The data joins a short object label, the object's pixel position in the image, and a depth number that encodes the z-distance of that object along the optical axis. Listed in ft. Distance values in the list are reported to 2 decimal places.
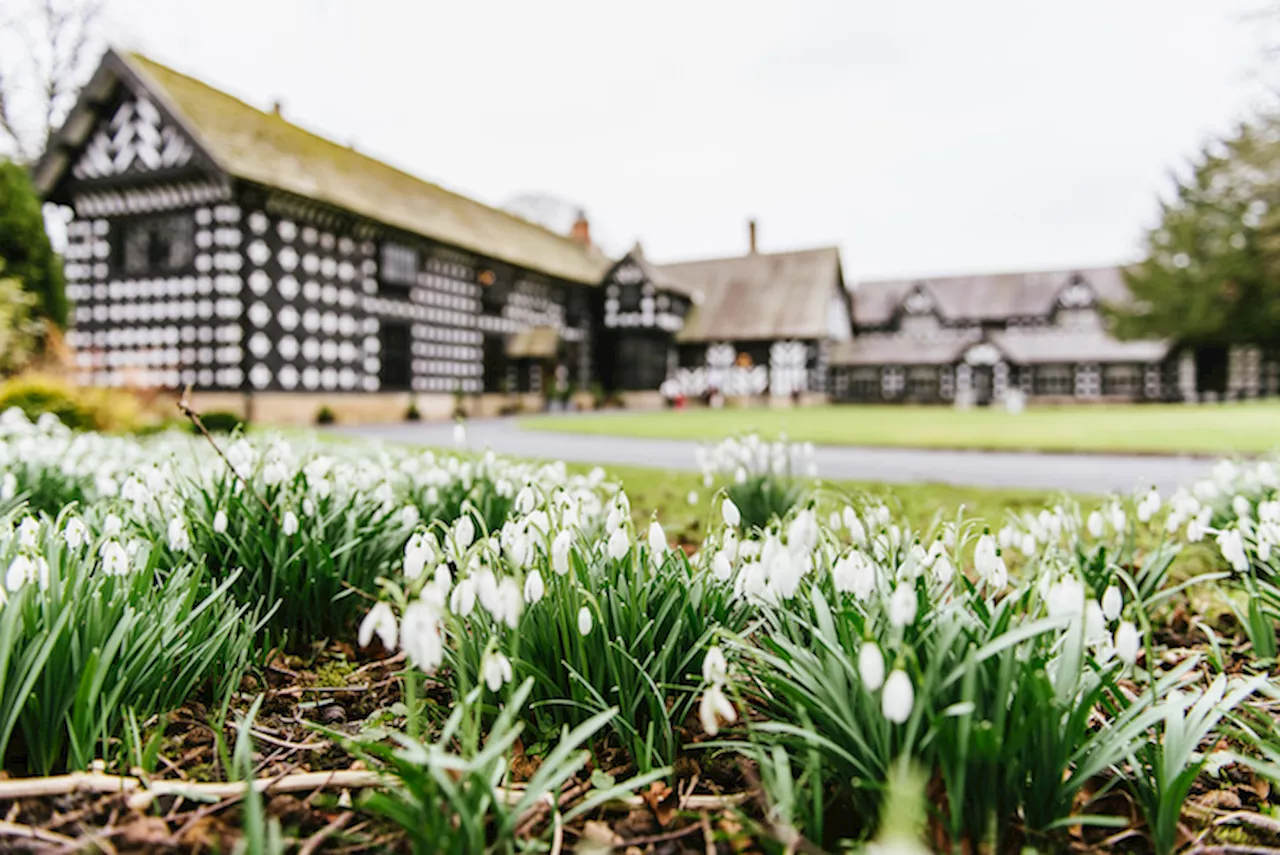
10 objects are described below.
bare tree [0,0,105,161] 85.97
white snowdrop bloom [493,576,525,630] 6.01
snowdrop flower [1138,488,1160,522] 11.09
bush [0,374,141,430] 39.06
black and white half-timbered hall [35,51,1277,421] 66.28
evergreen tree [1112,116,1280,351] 127.75
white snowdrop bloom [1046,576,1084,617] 6.37
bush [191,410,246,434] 45.65
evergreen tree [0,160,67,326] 66.18
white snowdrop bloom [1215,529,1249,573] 8.88
